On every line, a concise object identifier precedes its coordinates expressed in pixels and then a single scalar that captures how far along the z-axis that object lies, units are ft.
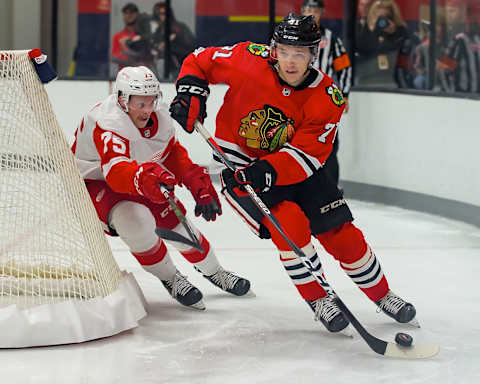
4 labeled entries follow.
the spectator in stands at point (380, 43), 38.78
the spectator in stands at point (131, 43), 45.03
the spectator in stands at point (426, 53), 34.78
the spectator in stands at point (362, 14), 40.40
